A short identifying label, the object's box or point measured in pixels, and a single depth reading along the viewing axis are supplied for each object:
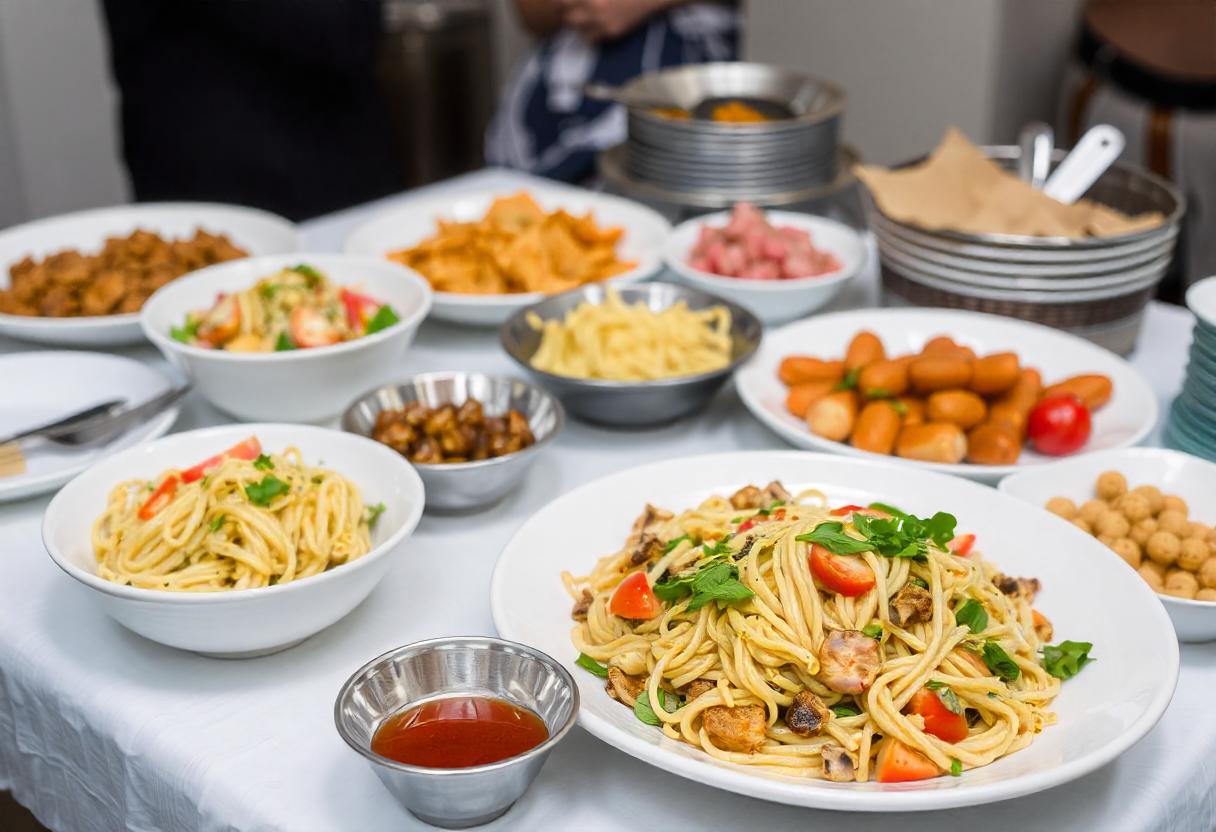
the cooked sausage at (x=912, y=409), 1.20
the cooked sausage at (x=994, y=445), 1.16
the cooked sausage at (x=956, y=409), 1.19
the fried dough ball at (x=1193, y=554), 1.04
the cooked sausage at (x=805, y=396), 1.23
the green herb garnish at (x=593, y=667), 0.98
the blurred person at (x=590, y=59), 1.94
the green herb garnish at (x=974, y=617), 0.99
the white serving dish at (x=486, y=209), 1.50
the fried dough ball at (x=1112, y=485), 1.11
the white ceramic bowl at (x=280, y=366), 1.20
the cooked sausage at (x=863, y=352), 1.26
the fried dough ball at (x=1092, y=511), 1.09
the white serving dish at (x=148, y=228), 1.49
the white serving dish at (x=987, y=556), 0.89
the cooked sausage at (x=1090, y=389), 1.23
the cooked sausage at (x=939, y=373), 1.20
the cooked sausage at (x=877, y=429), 1.18
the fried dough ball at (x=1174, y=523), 1.06
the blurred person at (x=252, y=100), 1.73
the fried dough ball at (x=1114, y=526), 1.08
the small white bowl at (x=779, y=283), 1.37
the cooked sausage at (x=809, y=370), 1.26
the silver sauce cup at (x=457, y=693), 0.89
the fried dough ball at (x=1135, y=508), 1.08
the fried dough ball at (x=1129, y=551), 1.06
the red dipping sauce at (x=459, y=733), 0.92
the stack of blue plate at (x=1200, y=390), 1.16
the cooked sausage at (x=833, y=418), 1.19
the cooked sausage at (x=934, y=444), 1.16
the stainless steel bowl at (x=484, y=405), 1.11
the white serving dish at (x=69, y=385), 1.26
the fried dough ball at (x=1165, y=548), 1.05
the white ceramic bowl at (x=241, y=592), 0.97
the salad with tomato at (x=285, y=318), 1.26
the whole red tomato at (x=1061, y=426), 1.18
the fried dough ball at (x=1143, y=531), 1.07
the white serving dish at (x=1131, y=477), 1.11
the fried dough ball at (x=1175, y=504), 1.09
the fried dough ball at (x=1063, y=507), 1.10
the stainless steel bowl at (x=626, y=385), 1.21
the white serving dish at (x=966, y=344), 1.19
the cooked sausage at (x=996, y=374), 1.21
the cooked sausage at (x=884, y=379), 1.21
